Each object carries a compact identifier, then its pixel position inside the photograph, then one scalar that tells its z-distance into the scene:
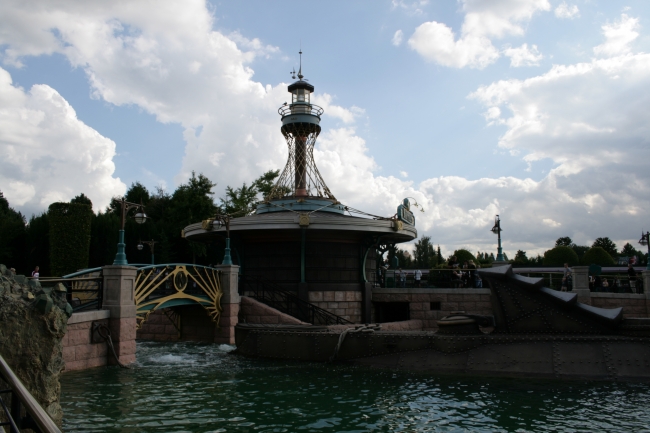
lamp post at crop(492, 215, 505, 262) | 23.11
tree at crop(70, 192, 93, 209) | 49.09
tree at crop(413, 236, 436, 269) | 69.68
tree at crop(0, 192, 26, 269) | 35.50
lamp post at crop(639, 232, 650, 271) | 23.27
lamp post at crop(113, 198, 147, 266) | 14.41
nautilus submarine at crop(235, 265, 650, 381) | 11.80
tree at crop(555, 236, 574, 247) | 81.21
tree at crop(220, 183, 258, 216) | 40.91
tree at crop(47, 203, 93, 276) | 32.38
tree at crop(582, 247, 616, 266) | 46.12
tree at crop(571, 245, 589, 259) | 78.49
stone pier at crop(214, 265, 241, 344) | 20.19
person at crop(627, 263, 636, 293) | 22.93
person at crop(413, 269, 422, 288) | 27.09
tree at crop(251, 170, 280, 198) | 42.00
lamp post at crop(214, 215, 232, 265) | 20.66
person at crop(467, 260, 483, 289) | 25.44
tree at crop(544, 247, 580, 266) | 48.94
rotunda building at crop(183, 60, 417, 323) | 22.80
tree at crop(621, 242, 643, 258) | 71.94
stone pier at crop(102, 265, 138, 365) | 14.05
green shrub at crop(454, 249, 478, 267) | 50.71
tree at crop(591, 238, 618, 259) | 72.25
